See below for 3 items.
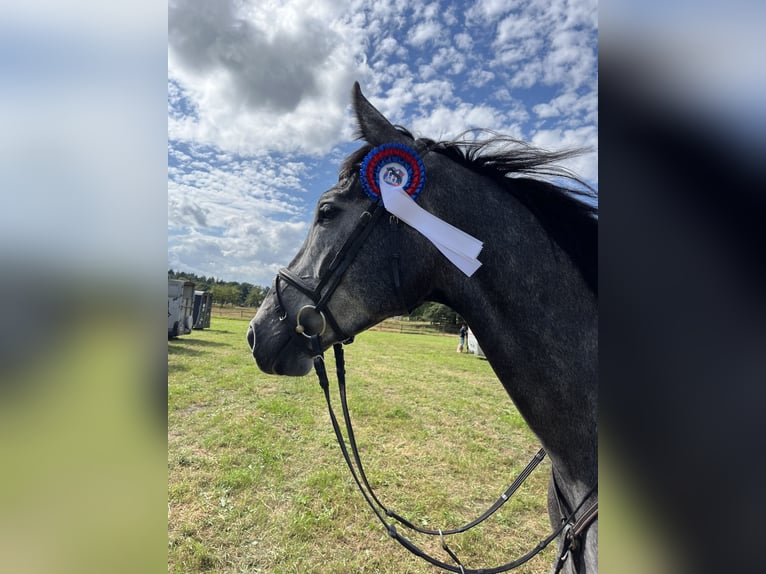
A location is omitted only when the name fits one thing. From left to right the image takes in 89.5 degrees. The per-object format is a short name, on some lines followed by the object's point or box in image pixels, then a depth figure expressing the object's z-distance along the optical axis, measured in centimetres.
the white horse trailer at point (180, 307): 1964
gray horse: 156
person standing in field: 2452
